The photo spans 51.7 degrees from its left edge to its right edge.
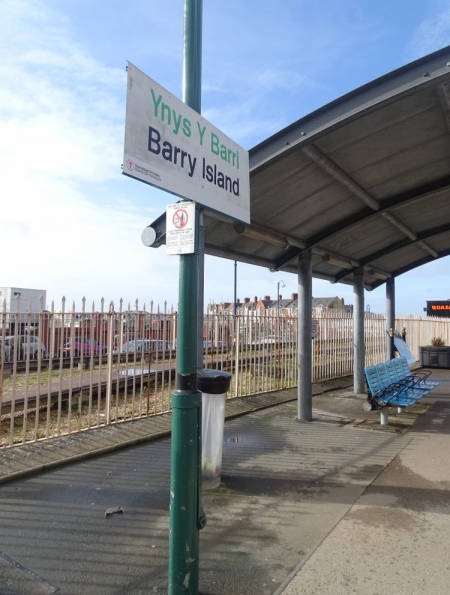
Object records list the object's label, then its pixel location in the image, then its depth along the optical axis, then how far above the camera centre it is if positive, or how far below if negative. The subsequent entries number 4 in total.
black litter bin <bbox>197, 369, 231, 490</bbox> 4.58 -1.00
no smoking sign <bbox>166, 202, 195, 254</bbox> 2.75 +0.60
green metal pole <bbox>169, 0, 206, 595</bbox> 2.64 -0.61
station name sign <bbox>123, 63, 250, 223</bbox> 2.38 +1.03
